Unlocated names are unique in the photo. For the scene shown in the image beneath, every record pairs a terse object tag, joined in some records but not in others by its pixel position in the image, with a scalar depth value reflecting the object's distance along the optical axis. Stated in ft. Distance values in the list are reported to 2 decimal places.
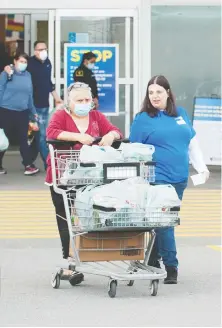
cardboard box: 48.17
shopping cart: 46.19
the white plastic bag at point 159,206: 46.32
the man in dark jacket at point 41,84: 96.15
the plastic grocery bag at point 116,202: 45.78
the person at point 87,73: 97.50
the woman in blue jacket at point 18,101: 91.12
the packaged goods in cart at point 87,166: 46.77
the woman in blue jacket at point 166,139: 50.23
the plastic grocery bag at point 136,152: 47.81
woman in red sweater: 49.78
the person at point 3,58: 117.18
